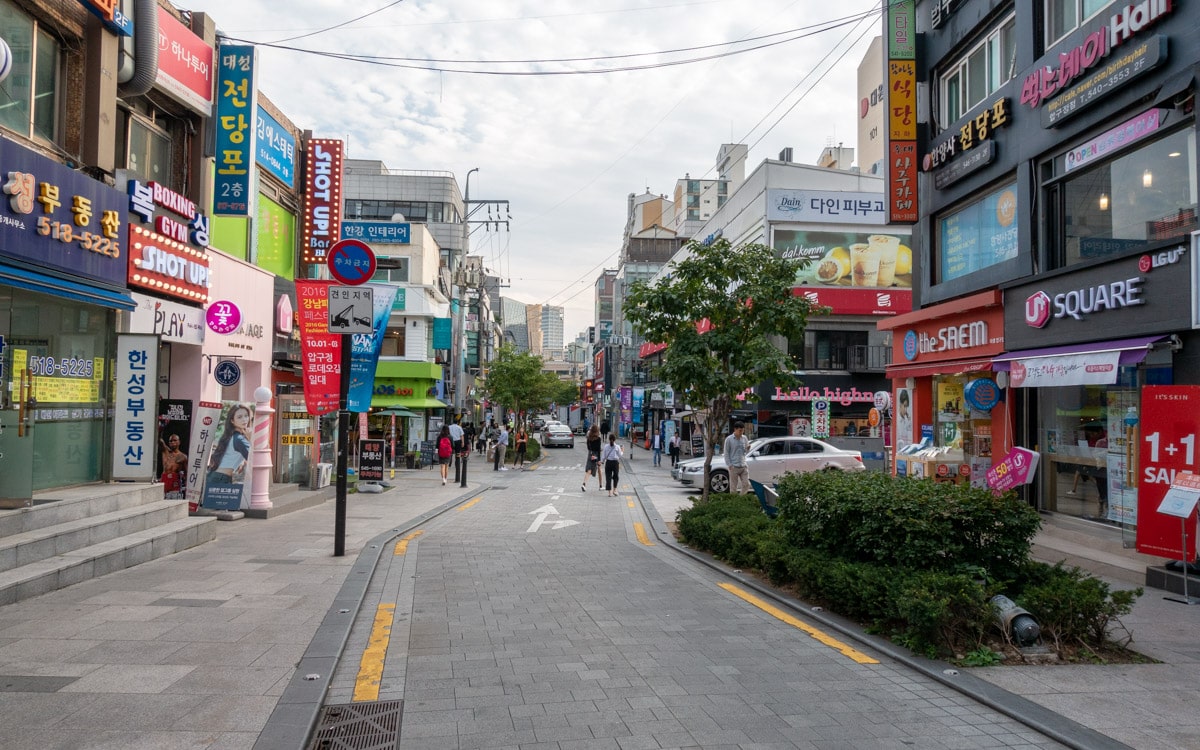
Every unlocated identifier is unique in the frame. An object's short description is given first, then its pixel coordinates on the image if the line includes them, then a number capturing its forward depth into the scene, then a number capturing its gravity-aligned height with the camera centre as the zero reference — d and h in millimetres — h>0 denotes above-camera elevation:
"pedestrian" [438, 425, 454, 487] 24625 -1364
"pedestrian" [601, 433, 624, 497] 21859 -1496
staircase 7516 -1461
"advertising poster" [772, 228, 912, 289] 35562 +6661
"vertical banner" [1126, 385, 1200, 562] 8906 -499
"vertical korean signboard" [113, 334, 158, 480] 11281 -45
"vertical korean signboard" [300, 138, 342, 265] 20656 +5158
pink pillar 14055 -849
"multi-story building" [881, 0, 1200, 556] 10727 +2804
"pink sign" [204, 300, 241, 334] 14820 +1580
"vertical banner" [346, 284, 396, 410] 17270 +800
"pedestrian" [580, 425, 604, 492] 24695 -1361
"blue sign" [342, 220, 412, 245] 39000 +8349
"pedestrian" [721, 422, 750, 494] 16672 -933
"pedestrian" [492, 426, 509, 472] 32866 -1789
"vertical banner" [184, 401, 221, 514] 13125 -704
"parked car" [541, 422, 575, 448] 57094 -2112
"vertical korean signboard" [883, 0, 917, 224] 18156 +6944
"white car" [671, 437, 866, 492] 21578 -1329
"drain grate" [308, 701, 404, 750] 4512 -1877
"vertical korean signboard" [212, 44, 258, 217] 15703 +5366
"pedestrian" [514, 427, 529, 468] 36031 -1850
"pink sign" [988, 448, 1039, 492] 10742 -800
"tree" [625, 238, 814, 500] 12500 +1415
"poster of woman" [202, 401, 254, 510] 13359 -897
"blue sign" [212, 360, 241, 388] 14430 +544
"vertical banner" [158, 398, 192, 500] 12820 -664
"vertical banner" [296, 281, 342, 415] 15023 +904
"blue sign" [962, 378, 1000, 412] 15289 +315
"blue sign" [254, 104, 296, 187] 18094 +6000
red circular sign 10648 +1873
